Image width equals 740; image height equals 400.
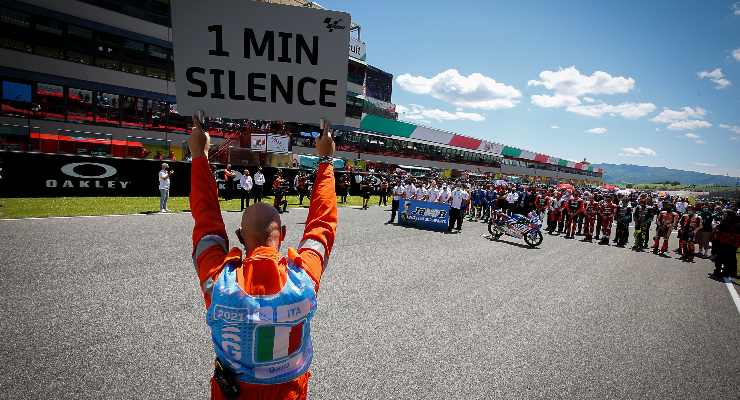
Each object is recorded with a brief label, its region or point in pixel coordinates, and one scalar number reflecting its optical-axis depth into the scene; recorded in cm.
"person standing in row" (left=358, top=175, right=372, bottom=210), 1895
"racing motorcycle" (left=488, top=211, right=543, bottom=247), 1227
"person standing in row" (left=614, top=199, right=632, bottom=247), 1428
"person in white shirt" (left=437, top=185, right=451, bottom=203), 1547
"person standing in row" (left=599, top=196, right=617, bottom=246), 1531
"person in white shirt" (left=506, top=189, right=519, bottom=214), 1811
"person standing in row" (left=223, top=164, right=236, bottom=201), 1777
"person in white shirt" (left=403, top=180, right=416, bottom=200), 1614
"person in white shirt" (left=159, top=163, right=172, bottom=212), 1230
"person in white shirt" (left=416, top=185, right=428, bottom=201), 1584
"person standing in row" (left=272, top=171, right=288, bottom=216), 1513
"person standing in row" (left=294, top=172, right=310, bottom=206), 1883
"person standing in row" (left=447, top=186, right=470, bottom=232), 1438
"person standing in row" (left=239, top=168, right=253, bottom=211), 1456
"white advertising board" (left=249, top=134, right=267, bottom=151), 2243
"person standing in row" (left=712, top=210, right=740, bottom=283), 1013
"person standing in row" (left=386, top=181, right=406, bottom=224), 1584
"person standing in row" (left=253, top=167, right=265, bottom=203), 1488
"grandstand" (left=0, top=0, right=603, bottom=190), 2188
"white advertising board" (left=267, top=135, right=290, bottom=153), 2289
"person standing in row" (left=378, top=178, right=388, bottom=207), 2290
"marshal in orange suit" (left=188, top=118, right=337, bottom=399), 135
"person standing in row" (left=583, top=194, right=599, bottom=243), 1542
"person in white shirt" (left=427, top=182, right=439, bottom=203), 1583
